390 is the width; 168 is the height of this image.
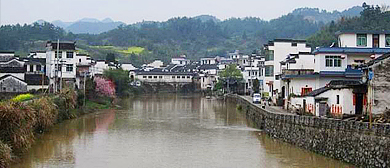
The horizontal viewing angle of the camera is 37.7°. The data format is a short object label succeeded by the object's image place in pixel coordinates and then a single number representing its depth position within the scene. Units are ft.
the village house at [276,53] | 186.91
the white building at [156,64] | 463.42
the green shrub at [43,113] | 113.19
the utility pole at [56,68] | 191.52
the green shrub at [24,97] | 125.78
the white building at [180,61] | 513.04
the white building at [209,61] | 448.08
